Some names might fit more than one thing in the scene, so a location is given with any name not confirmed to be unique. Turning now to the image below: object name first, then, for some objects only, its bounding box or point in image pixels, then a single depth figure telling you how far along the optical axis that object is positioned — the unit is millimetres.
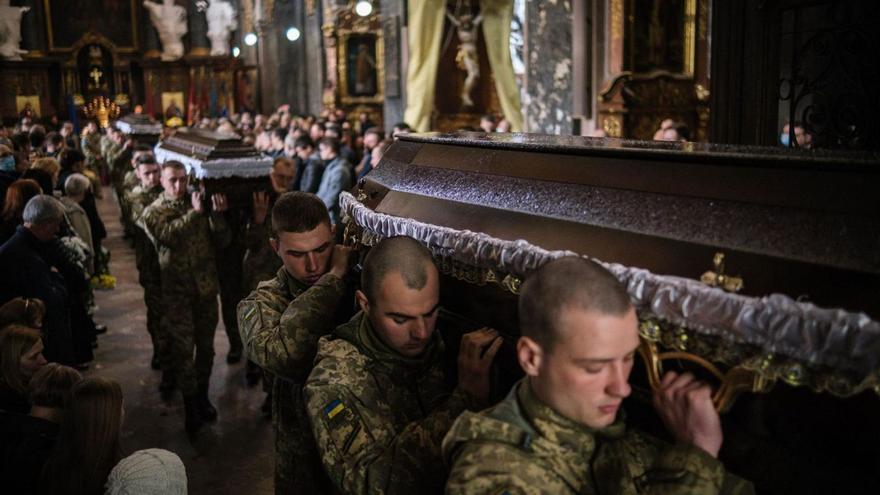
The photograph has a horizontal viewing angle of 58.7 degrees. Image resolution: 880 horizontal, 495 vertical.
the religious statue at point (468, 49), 11992
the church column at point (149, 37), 24938
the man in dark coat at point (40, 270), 4188
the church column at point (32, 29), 23250
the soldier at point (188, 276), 4629
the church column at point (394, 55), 12172
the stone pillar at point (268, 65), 20766
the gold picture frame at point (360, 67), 15203
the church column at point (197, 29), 25375
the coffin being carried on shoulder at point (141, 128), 10641
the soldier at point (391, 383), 1612
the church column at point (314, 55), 17484
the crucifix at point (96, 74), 24125
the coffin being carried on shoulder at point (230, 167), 5020
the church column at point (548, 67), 7908
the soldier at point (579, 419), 1228
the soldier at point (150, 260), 5184
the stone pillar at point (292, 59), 19156
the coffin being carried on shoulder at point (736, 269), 1211
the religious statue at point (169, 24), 24891
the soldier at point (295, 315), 2184
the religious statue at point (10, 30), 22594
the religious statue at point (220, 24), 25078
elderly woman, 5816
